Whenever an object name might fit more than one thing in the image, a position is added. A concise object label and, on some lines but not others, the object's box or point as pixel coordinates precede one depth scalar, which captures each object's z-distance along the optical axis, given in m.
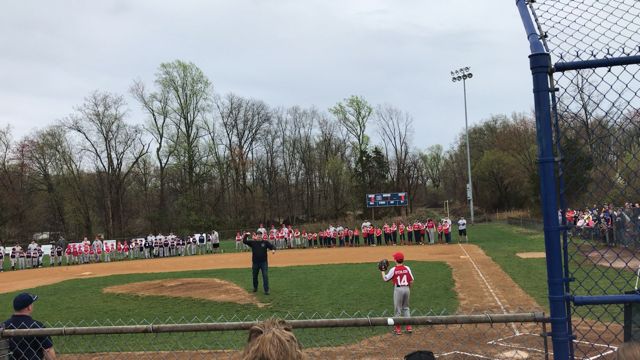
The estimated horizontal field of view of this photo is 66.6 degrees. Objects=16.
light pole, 47.78
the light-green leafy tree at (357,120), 73.31
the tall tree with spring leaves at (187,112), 61.22
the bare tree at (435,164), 89.46
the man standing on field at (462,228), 32.38
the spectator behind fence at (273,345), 2.11
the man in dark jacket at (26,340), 4.81
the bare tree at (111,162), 56.16
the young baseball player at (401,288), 10.53
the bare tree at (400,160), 76.31
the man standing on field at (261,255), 15.34
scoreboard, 42.62
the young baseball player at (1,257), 31.75
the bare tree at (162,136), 60.06
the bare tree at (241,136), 68.62
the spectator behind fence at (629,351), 2.28
